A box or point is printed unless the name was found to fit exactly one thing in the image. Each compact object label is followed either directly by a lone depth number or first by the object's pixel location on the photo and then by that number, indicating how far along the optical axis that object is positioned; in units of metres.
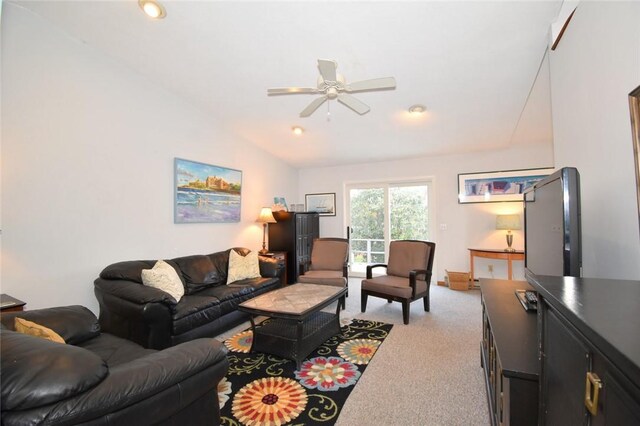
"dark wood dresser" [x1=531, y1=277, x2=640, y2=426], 0.46
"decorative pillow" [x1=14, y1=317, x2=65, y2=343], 1.49
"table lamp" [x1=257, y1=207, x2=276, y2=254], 4.84
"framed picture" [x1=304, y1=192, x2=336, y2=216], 6.13
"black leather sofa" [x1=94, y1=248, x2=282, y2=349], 2.39
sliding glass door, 5.46
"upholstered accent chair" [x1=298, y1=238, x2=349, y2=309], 4.08
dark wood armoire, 5.15
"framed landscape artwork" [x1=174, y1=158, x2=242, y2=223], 3.67
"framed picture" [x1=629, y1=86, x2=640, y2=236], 1.14
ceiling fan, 2.10
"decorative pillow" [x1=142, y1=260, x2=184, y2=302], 2.75
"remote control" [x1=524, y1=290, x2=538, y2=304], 1.72
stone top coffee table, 2.39
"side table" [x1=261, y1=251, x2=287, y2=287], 4.36
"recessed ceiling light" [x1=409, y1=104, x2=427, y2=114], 3.51
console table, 4.25
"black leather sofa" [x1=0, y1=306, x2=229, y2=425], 0.87
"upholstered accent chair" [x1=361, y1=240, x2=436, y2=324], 3.38
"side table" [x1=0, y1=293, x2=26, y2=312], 1.92
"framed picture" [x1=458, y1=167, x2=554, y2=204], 4.63
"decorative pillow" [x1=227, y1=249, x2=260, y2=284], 3.77
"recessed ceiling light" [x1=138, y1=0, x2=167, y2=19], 2.22
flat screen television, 1.05
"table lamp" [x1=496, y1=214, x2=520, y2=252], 4.43
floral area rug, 1.78
